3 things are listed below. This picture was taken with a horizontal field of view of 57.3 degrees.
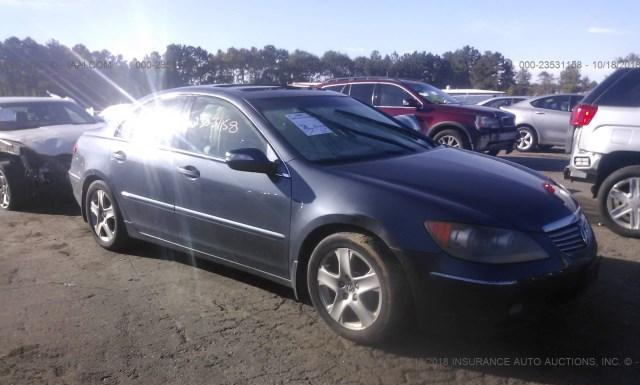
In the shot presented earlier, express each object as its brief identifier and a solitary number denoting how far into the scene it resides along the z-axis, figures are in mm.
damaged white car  7258
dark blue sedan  3148
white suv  5570
